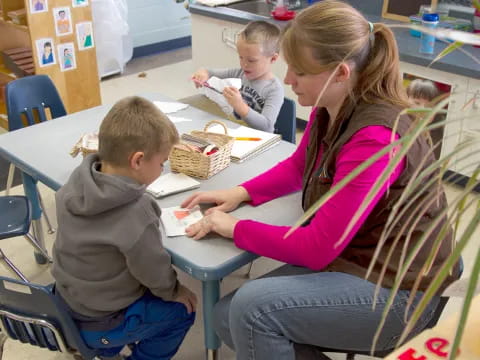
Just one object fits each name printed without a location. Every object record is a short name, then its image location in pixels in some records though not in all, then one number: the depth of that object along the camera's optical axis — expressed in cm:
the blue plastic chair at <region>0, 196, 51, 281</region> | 202
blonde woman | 131
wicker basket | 174
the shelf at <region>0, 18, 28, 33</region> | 362
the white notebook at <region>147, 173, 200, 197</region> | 168
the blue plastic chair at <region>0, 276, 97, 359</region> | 134
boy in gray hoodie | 139
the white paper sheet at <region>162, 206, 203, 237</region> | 150
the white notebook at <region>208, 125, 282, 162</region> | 191
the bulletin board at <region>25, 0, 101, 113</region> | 361
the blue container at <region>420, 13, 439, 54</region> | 283
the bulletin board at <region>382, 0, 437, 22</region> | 336
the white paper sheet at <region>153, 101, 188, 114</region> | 231
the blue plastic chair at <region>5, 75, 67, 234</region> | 243
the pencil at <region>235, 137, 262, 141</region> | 201
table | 140
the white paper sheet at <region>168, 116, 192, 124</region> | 221
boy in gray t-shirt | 226
